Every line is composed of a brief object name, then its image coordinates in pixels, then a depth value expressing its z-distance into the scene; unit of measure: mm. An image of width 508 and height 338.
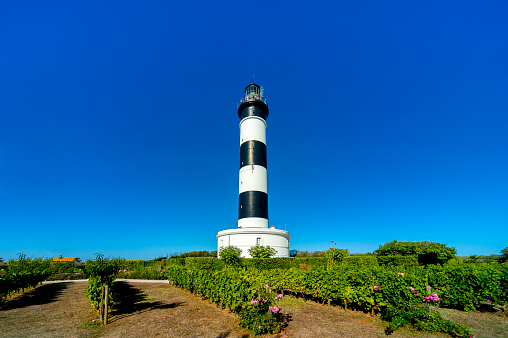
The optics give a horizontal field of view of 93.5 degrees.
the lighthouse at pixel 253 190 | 25312
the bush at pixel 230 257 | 21016
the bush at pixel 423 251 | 23939
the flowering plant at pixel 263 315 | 7240
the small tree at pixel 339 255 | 20203
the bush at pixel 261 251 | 23780
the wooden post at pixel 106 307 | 8281
